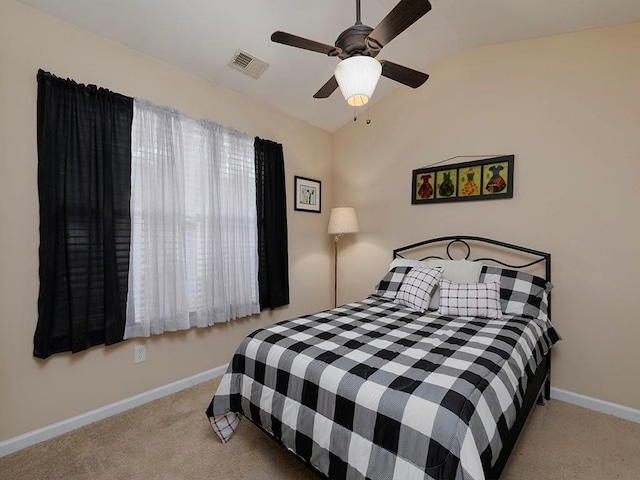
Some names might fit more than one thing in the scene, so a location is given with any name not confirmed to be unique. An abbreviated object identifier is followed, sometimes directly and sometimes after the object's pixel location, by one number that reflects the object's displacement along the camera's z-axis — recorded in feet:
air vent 7.79
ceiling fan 4.60
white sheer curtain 7.12
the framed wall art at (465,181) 8.39
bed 3.47
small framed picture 10.98
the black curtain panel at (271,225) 9.59
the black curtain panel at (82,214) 5.83
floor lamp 10.75
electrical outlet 7.25
